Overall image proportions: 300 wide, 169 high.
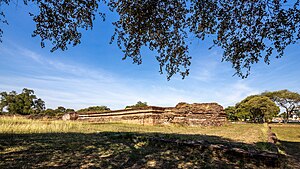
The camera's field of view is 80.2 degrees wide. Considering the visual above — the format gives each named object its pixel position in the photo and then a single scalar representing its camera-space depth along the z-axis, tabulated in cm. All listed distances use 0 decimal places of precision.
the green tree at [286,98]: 5206
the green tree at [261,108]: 5012
